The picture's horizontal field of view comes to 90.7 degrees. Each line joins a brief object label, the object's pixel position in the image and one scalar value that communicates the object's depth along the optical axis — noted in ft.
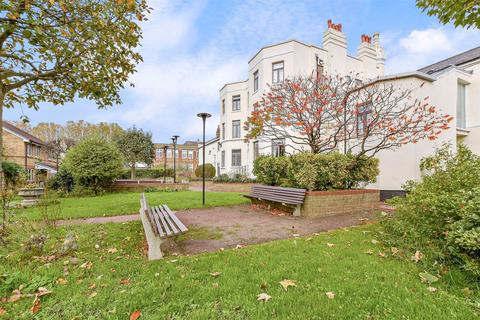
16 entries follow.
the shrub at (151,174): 101.65
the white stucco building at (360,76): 36.60
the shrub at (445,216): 10.43
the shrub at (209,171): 89.20
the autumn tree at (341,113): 31.04
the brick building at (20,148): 83.25
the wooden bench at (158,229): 13.21
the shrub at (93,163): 44.86
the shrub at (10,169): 64.50
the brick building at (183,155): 194.08
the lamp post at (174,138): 67.15
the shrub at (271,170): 30.99
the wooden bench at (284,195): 24.67
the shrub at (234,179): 61.71
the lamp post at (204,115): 33.06
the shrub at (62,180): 46.78
